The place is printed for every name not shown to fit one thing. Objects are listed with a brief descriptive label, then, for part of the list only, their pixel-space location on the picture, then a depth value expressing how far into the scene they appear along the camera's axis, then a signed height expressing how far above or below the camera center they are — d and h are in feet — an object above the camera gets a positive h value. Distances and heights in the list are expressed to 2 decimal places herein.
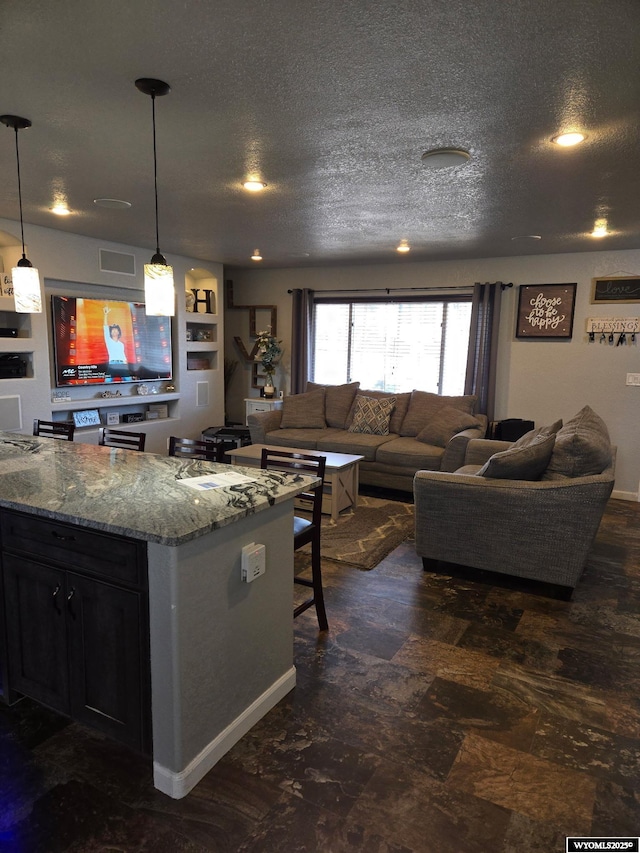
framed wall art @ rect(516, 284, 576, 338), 19.02 +1.60
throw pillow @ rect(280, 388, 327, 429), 21.09 -2.40
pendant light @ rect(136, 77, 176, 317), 8.00 +0.86
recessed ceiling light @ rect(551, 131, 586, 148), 8.27 +3.34
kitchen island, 5.84 -3.07
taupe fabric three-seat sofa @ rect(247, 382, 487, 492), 17.85 -2.77
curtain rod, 20.71 +2.52
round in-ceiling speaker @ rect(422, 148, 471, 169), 9.09 +3.30
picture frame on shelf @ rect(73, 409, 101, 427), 19.11 -2.62
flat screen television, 18.20 +0.07
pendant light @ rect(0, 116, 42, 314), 8.88 +0.89
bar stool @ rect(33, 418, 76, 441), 12.90 -2.07
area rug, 12.91 -4.83
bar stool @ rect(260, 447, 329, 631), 9.09 -2.92
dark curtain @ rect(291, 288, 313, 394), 24.06 +0.54
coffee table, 15.11 -3.57
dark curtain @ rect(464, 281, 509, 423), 19.93 +0.43
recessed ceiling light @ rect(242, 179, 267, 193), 11.21 +3.37
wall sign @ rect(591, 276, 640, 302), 17.94 +2.26
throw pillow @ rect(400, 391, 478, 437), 19.58 -1.99
